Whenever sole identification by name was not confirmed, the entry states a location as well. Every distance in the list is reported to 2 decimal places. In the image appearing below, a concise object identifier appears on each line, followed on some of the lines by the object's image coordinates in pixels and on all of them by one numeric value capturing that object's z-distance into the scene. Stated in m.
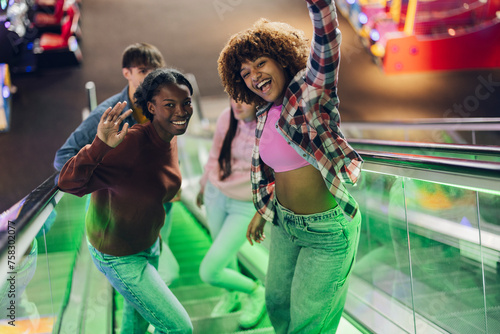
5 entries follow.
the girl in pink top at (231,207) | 2.50
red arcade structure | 7.46
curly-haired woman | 1.47
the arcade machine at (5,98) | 8.91
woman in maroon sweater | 1.57
